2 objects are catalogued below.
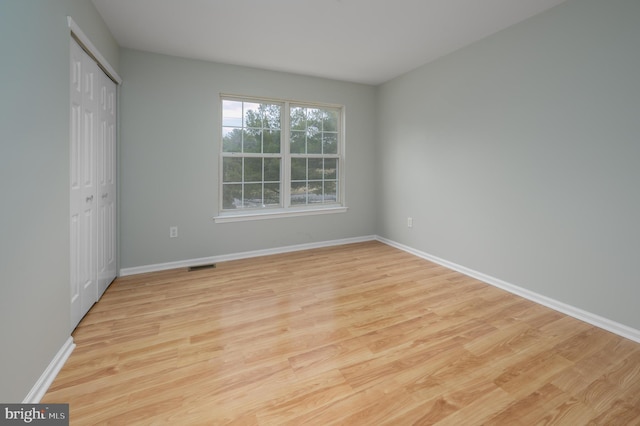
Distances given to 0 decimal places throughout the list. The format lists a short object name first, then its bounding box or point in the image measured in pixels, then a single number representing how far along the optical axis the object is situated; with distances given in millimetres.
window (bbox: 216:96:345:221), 3979
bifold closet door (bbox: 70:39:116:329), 2145
